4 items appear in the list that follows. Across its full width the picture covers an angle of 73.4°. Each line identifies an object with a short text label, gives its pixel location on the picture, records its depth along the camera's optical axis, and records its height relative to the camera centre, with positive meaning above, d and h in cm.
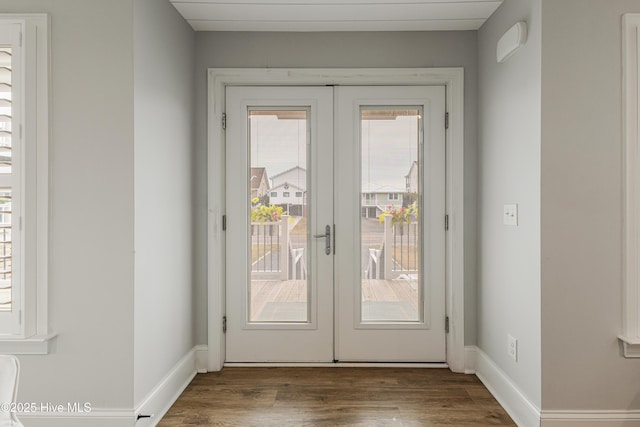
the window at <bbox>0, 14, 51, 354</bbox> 210 +16
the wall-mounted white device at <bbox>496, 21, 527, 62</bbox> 229 +97
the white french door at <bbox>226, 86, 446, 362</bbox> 315 -8
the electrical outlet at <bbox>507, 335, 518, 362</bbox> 245 -78
